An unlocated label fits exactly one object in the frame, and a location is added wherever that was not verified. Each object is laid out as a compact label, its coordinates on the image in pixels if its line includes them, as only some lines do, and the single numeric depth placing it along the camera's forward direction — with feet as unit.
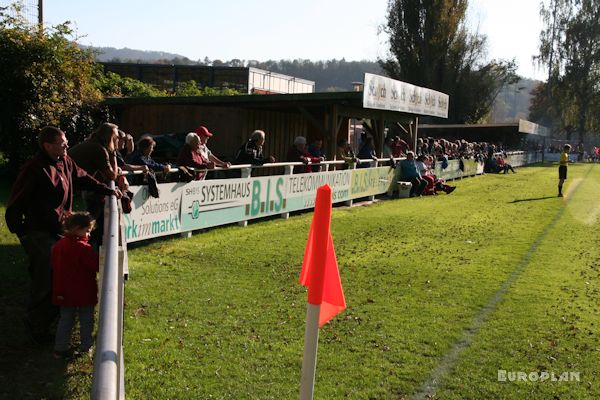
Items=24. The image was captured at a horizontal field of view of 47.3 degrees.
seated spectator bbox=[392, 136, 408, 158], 79.30
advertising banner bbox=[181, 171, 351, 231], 37.73
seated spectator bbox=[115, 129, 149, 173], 30.45
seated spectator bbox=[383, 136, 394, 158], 76.95
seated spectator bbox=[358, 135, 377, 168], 66.39
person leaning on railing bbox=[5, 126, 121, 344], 18.13
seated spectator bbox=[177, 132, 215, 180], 37.52
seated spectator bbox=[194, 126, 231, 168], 39.32
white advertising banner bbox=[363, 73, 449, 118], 59.36
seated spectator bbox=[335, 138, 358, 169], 63.21
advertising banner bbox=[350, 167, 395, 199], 61.26
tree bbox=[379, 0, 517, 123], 187.42
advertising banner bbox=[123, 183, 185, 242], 32.32
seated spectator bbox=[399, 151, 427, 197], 72.84
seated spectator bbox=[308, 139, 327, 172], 55.59
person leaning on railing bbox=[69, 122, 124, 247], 24.68
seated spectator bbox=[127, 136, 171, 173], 33.40
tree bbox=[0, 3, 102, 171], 61.46
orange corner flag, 9.95
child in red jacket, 17.46
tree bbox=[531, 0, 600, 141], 233.76
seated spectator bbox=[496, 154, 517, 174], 129.80
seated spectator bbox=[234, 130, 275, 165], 43.55
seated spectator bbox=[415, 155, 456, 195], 74.84
